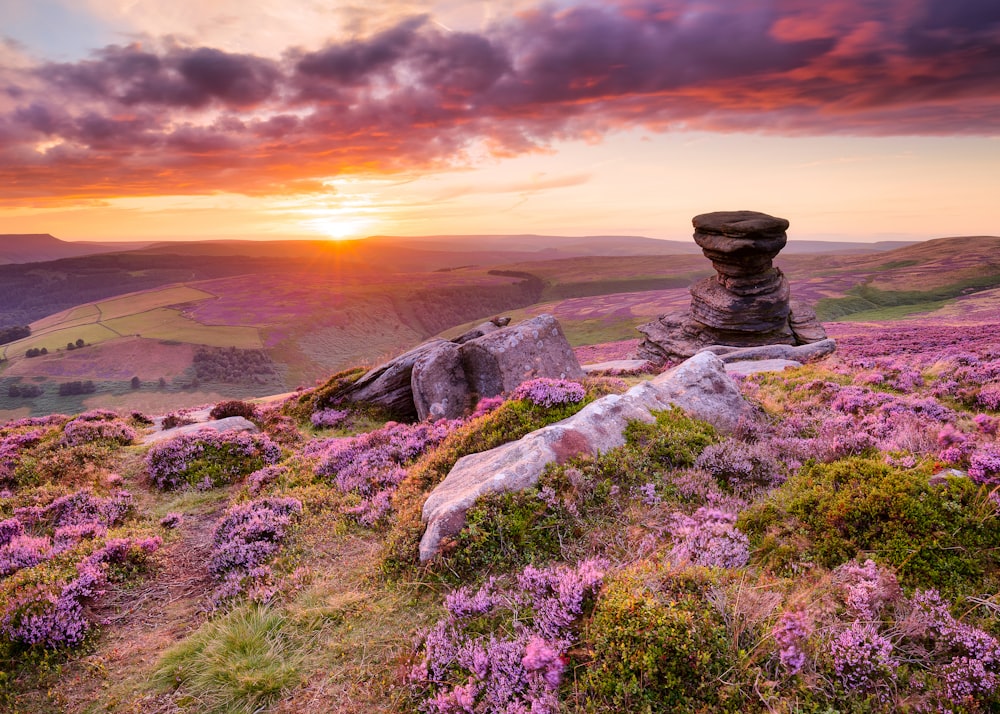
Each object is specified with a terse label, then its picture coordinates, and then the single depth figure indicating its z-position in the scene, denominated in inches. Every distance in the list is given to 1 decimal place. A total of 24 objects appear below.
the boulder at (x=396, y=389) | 796.0
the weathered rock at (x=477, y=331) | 924.6
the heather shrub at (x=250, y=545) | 290.2
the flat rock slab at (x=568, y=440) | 286.4
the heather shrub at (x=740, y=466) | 312.7
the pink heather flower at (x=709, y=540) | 219.8
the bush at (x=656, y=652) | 159.6
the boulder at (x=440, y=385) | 719.7
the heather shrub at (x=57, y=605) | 248.5
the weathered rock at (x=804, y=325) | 1480.1
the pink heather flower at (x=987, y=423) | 352.5
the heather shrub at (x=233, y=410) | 788.0
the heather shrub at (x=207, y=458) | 502.1
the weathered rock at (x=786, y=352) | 1128.6
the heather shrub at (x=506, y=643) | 179.0
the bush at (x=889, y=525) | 194.9
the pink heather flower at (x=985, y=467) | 217.8
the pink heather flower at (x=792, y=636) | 158.2
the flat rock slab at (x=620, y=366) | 1152.4
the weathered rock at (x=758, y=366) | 873.5
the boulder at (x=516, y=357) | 704.4
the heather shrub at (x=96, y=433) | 597.6
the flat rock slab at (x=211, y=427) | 637.9
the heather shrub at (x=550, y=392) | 401.4
